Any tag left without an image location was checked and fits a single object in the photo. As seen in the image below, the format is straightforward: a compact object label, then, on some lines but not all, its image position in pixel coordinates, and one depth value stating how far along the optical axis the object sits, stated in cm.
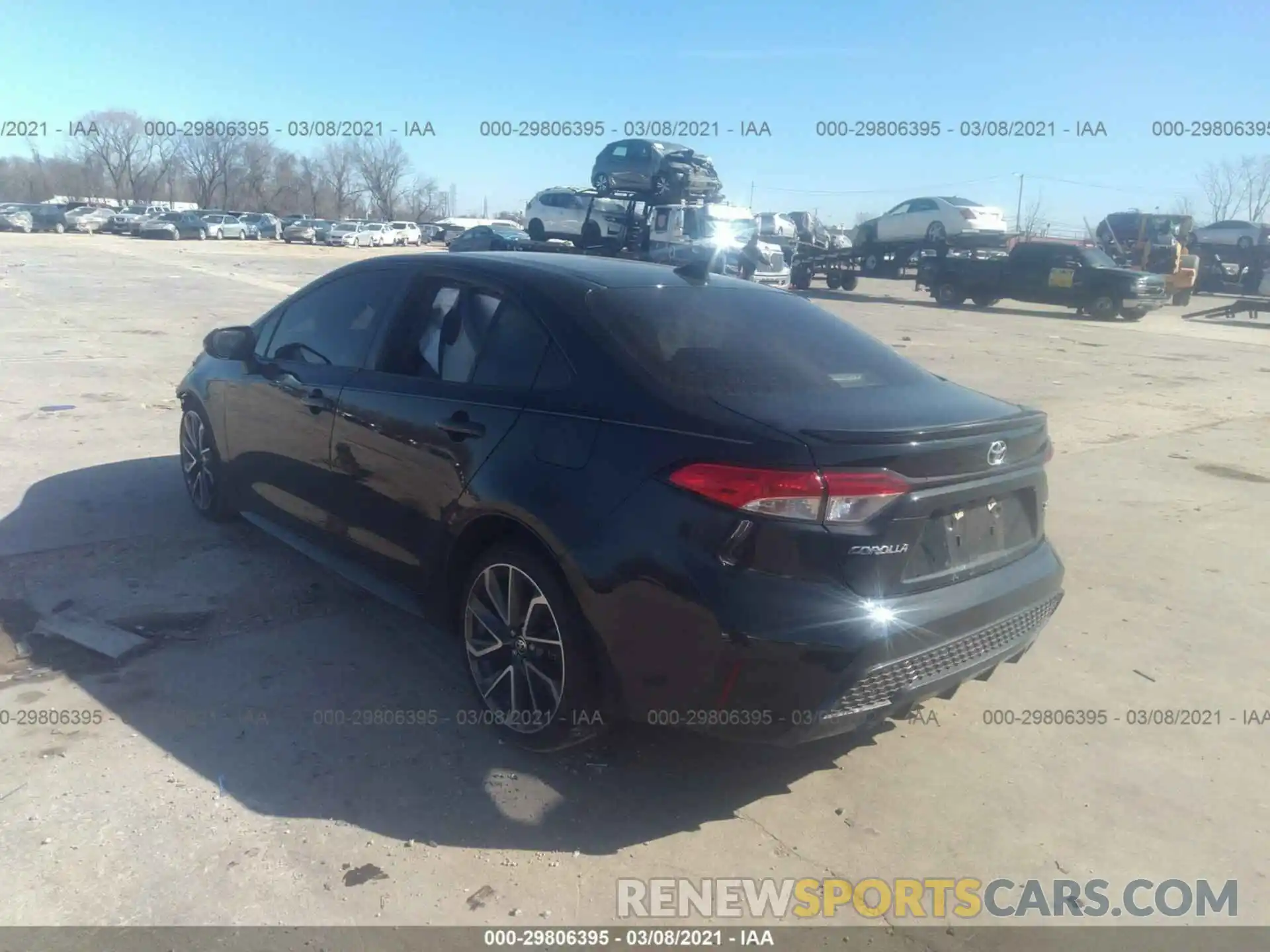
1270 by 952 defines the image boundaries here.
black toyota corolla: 279
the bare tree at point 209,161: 8962
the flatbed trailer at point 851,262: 3089
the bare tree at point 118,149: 8450
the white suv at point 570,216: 2938
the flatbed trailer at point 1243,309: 2492
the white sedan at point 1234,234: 3841
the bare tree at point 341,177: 9650
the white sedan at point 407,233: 5488
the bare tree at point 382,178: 9394
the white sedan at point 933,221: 2897
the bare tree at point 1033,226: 7376
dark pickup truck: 2414
